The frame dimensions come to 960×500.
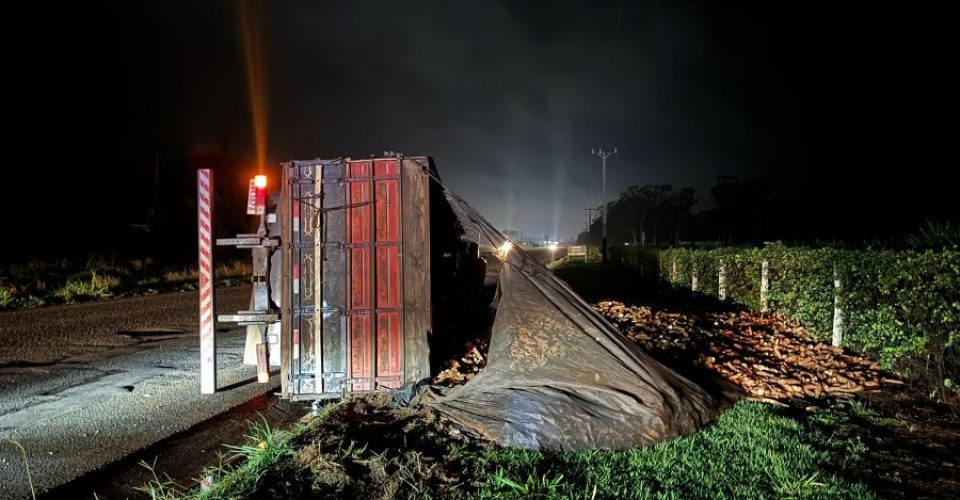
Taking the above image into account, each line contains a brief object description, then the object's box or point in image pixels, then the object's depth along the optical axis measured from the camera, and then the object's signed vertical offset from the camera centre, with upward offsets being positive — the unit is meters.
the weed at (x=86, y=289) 13.83 -0.92
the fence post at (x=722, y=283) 13.20 -0.87
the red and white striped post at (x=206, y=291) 5.96 -0.42
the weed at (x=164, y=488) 3.50 -1.70
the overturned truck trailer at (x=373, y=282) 5.20 -0.31
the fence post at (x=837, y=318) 7.34 -1.02
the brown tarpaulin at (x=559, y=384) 4.09 -1.19
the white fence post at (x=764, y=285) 10.21 -0.73
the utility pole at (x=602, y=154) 45.25 +8.84
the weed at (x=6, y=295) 12.21 -0.95
